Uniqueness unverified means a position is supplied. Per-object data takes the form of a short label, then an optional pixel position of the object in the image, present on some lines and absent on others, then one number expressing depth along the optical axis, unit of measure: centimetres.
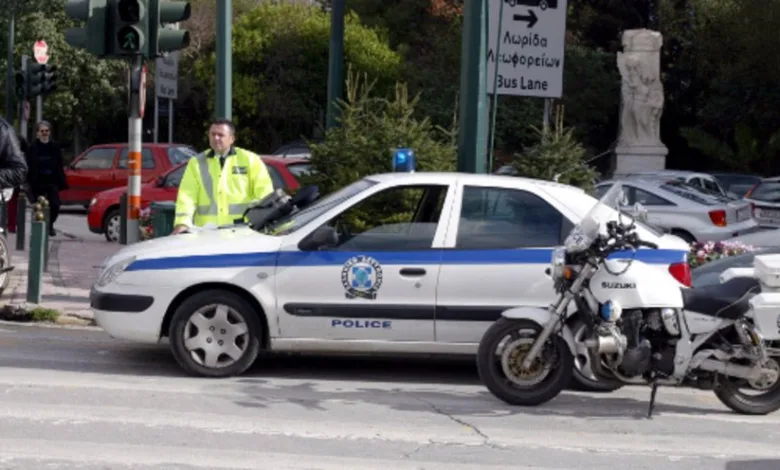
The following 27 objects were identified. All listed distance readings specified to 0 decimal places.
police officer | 1125
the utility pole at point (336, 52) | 1598
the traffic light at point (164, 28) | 1330
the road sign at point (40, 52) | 3123
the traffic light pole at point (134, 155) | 1323
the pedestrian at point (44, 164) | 2116
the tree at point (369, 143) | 1320
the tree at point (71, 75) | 4431
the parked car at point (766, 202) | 2275
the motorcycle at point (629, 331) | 895
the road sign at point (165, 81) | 2591
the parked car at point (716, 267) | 1033
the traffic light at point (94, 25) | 1313
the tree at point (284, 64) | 4500
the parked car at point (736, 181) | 3412
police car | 977
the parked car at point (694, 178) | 2700
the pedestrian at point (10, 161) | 1306
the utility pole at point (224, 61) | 1399
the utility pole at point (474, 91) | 1269
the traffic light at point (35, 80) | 3055
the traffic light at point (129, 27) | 1314
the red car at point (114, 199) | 2203
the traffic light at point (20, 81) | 3189
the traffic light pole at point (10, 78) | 3509
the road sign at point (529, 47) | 1312
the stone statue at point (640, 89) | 3866
